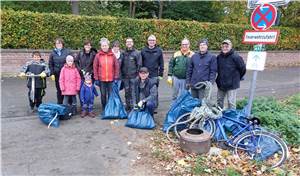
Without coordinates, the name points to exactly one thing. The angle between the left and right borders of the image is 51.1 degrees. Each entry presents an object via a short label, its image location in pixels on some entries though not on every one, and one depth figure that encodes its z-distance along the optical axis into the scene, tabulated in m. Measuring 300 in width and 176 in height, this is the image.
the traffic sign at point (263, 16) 5.96
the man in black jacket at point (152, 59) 7.25
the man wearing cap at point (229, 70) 6.46
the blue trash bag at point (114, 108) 7.08
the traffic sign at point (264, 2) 6.03
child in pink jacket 6.86
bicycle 5.35
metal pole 6.21
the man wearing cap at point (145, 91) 6.61
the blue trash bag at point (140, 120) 6.60
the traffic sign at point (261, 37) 5.95
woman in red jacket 7.00
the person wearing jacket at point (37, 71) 7.00
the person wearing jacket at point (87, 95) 7.07
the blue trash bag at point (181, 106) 6.18
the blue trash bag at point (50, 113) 6.45
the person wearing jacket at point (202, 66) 6.42
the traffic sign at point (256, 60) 6.07
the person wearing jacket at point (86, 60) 7.22
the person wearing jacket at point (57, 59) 7.12
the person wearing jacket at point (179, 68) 6.92
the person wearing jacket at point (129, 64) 7.18
